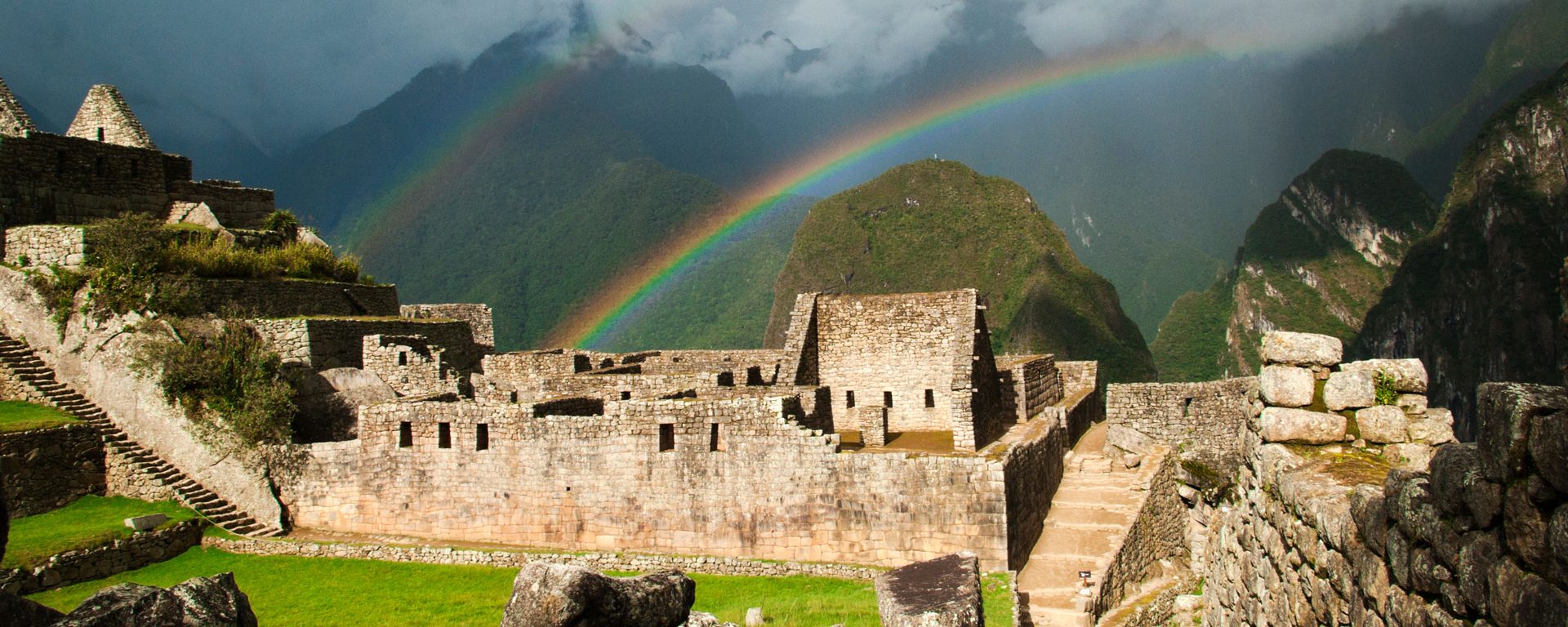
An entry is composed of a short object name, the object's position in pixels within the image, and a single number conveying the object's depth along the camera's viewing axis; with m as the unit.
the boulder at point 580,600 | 5.65
